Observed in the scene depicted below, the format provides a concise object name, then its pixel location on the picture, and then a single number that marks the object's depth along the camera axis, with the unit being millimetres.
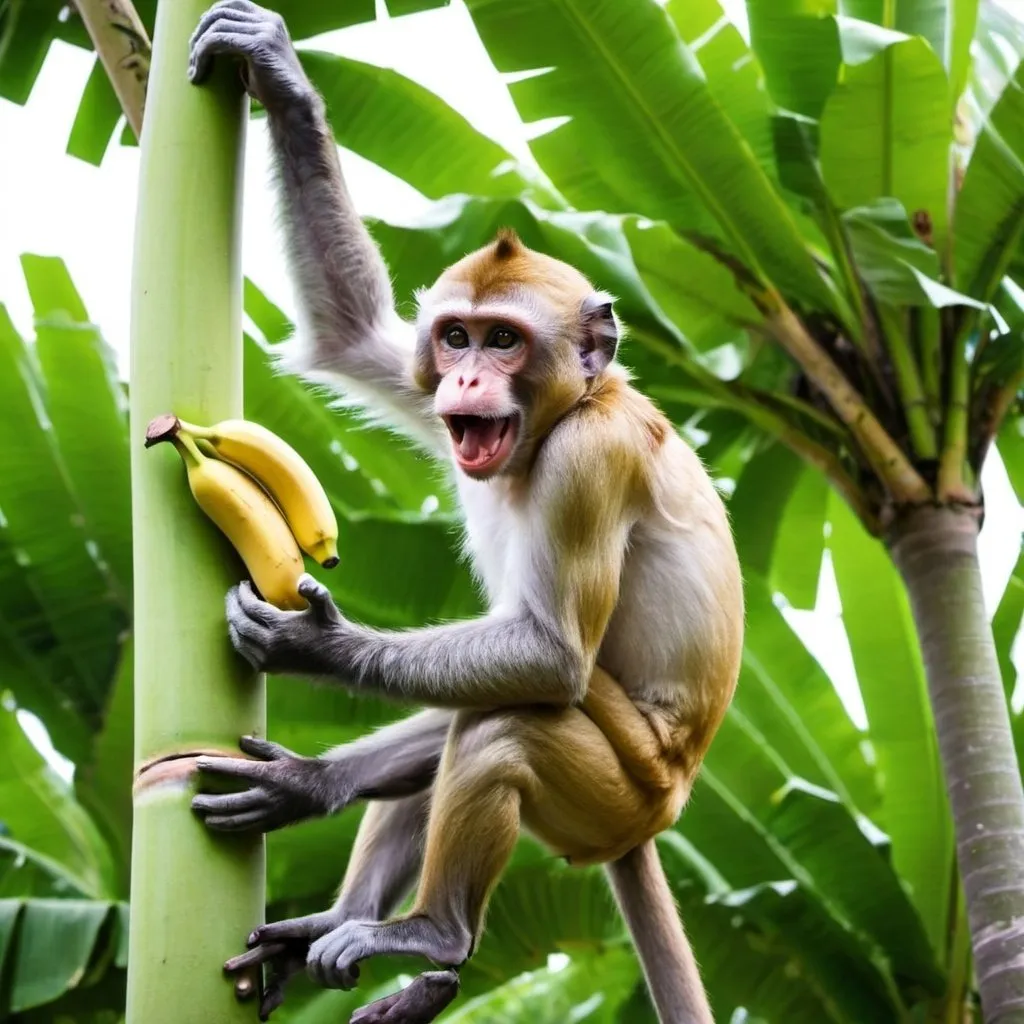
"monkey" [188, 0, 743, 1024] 3162
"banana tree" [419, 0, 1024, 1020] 5434
